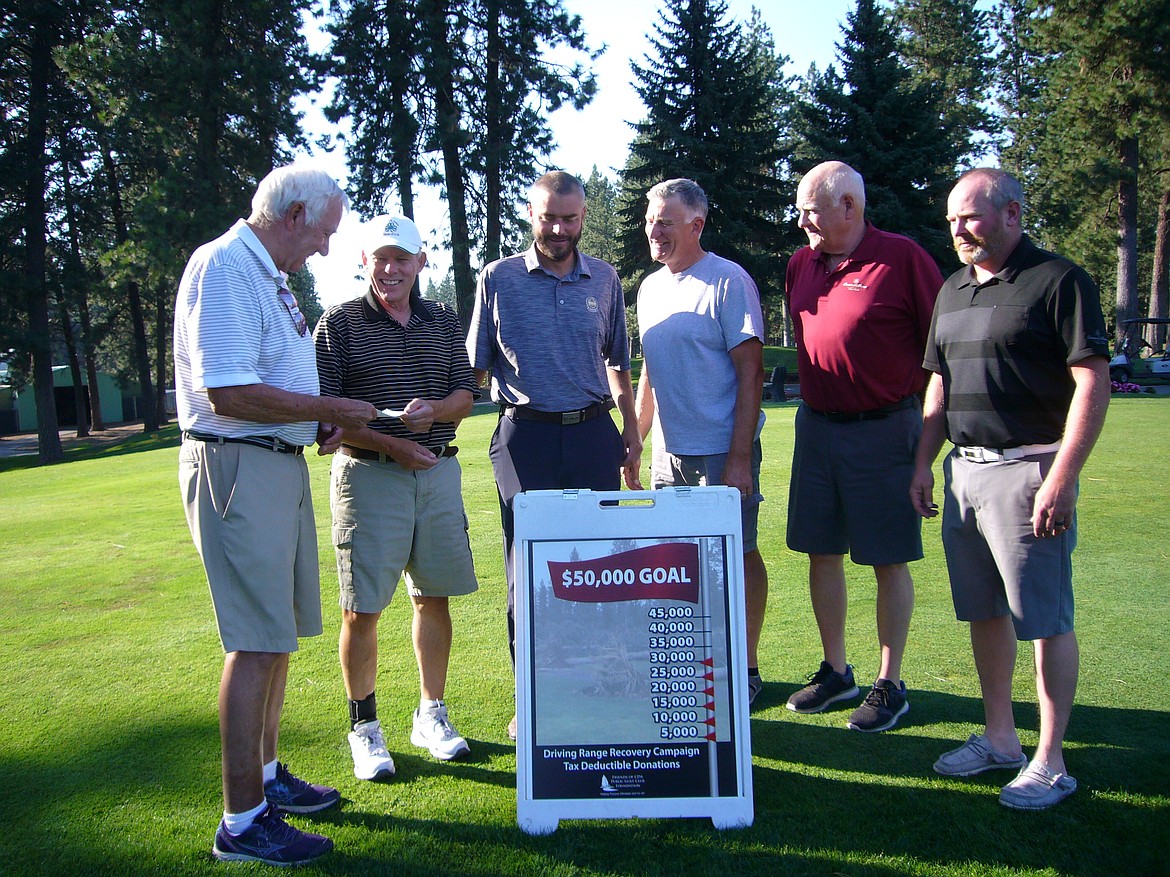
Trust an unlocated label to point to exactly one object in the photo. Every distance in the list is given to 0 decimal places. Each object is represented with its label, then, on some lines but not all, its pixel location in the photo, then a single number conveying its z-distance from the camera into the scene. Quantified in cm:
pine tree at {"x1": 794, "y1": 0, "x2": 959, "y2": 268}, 3038
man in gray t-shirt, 383
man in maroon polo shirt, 375
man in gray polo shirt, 378
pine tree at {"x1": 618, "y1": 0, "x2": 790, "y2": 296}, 3491
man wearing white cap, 345
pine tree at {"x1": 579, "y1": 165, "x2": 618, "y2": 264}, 7288
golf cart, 2273
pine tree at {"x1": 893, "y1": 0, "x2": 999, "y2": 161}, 4384
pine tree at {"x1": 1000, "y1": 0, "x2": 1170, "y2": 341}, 2842
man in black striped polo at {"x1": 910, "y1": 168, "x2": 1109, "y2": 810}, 291
